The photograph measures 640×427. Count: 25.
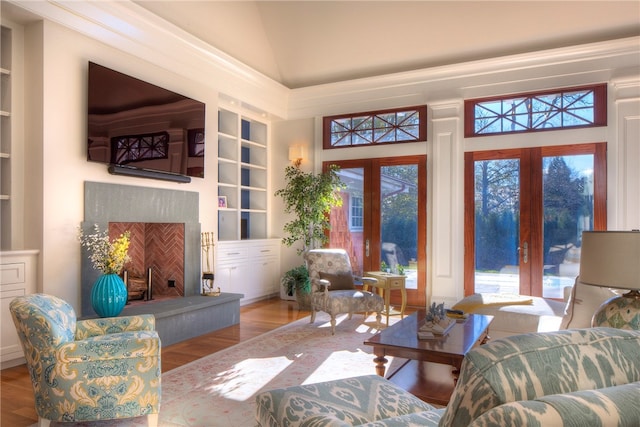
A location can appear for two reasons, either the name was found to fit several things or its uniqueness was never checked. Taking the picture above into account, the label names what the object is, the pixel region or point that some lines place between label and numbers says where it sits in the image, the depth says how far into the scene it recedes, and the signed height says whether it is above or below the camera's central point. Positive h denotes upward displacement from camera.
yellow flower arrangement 3.75 -0.33
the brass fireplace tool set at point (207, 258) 5.14 -0.55
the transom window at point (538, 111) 5.20 +1.32
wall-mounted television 4.05 +0.91
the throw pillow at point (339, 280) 5.04 -0.78
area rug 2.66 -1.25
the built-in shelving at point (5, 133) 3.71 +0.70
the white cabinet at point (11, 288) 3.41 -0.60
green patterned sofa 0.81 -0.36
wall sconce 6.71 +0.94
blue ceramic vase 3.61 -0.69
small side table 5.05 -0.81
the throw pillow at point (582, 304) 2.96 -0.62
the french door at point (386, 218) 6.07 -0.05
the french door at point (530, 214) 5.20 +0.01
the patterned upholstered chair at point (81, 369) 2.24 -0.83
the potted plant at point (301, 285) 5.85 -0.97
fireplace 4.61 -0.28
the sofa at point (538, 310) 2.99 -0.84
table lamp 1.83 -0.24
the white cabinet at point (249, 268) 5.77 -0.77
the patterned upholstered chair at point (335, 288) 4.64 -0.85
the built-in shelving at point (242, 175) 6.34 +0.61
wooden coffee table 2.72 -0.87
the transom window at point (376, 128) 6.17 +1.30
